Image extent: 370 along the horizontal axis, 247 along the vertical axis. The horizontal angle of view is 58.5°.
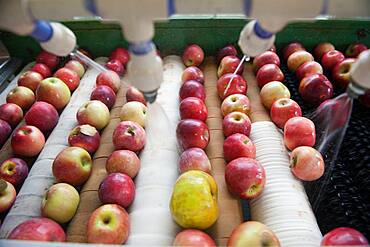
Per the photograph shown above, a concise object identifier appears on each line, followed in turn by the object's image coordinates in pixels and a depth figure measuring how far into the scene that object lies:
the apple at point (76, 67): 1.54
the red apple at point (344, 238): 0.68
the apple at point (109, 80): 1.40
